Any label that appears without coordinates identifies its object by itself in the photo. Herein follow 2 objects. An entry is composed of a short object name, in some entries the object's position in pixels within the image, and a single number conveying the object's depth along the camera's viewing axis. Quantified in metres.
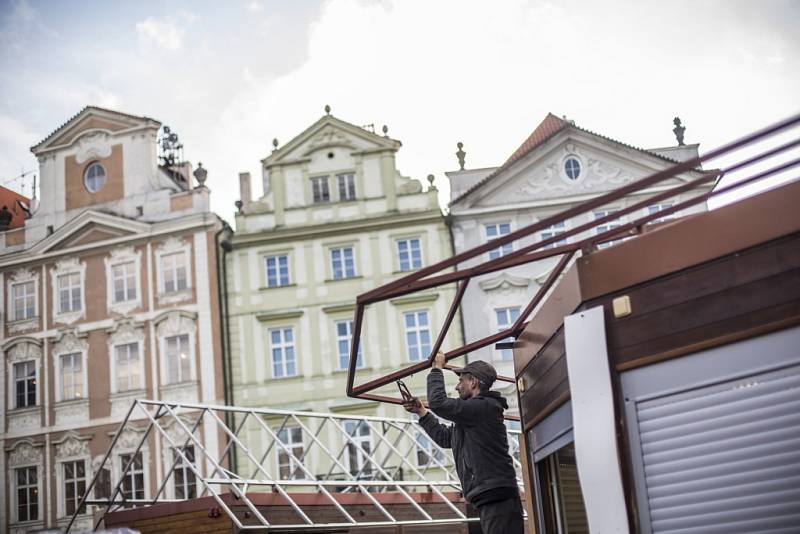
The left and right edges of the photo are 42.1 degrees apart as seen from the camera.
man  6.80
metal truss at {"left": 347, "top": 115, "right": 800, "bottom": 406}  5.67
